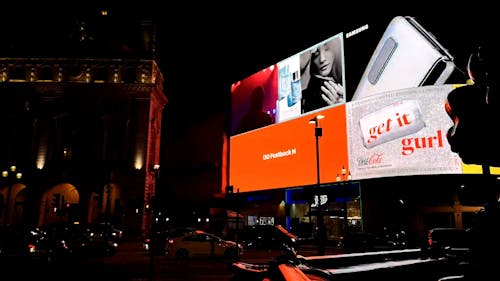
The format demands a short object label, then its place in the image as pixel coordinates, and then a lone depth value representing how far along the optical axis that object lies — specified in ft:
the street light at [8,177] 89.24
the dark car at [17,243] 52.70
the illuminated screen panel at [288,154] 101.45
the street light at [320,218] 53.52
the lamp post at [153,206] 35.70
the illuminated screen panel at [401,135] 87.71
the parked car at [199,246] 71.41
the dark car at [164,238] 73.62
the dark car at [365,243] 68.49
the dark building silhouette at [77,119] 155.63
